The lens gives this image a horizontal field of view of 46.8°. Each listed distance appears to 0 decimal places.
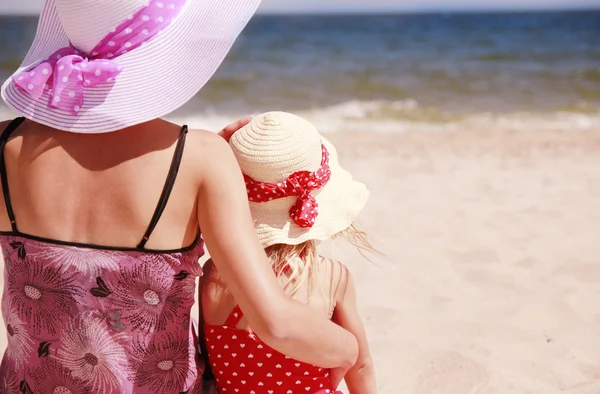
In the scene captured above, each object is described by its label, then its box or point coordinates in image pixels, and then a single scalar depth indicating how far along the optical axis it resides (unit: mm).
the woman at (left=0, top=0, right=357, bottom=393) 1233
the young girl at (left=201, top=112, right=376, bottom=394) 1736
